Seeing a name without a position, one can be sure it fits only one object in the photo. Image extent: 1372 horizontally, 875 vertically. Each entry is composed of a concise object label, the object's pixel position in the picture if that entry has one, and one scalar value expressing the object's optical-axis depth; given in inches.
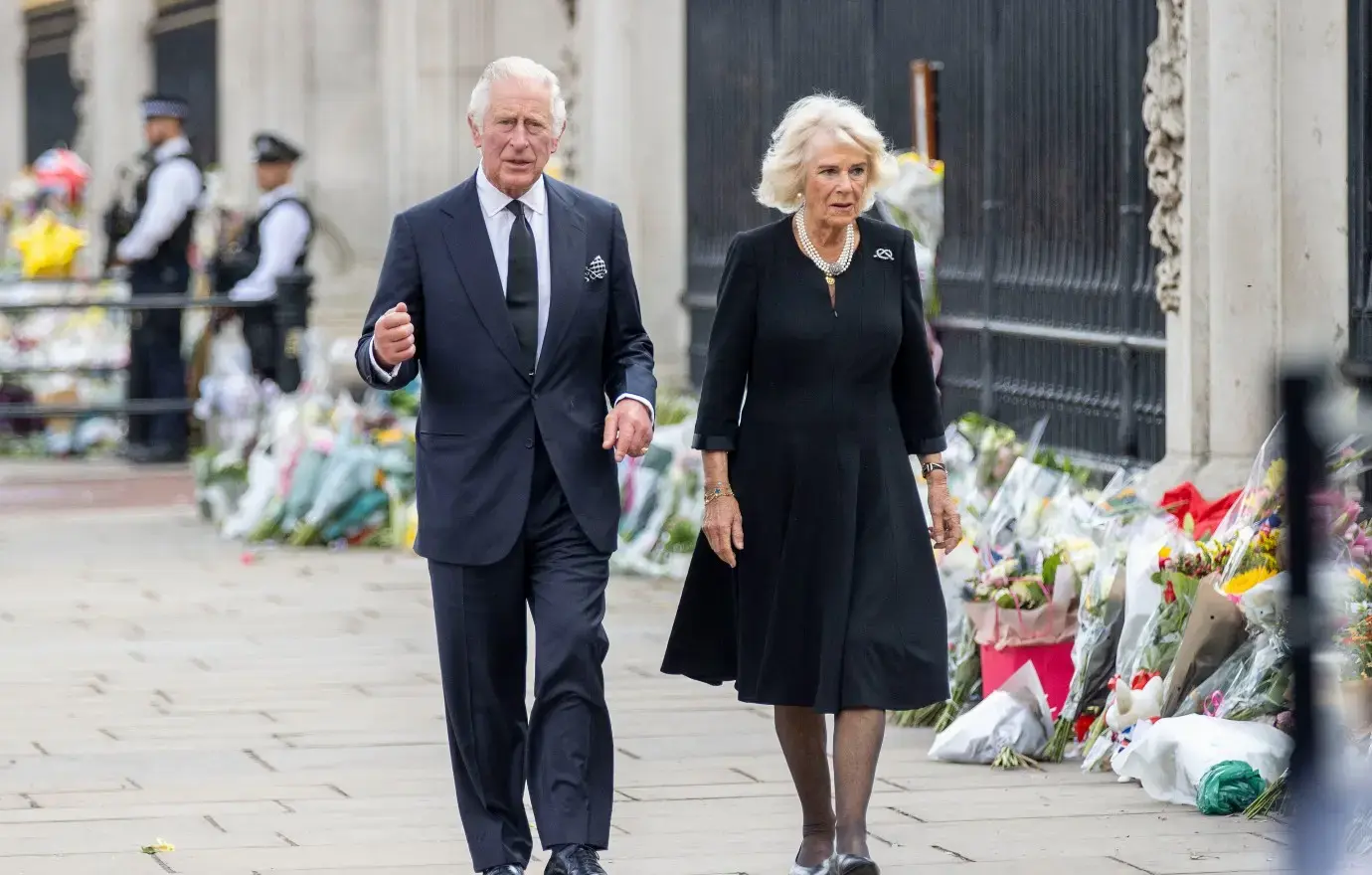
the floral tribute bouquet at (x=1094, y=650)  538.3
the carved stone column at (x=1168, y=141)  647.8
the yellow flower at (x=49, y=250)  1605.6
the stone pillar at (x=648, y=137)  1150.3
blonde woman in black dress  419.8
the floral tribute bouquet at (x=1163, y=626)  521.0
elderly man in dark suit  406.6
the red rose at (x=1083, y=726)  542.6
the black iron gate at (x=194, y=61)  2085.4
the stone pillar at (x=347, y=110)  1540.4
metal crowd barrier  1173.7
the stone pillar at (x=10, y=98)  2516.0
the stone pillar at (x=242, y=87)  1657.2
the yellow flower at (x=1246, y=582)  504.7
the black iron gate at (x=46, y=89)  2704.2
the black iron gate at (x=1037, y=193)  714.2
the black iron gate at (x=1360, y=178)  601.6
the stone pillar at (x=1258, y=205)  611.2
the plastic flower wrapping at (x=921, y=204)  696.4
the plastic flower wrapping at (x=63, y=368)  1437.0
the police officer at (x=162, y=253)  1312.7
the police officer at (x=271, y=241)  1197.1
